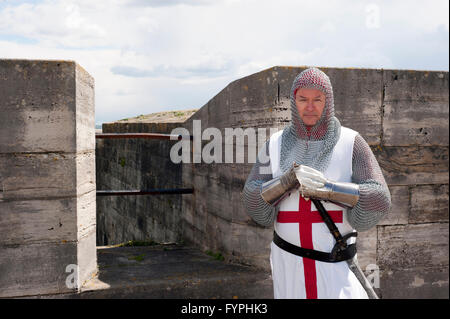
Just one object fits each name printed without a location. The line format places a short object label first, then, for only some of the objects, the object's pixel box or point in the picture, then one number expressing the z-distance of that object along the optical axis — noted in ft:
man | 8.82
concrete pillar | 14.05
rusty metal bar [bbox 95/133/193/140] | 17.65
